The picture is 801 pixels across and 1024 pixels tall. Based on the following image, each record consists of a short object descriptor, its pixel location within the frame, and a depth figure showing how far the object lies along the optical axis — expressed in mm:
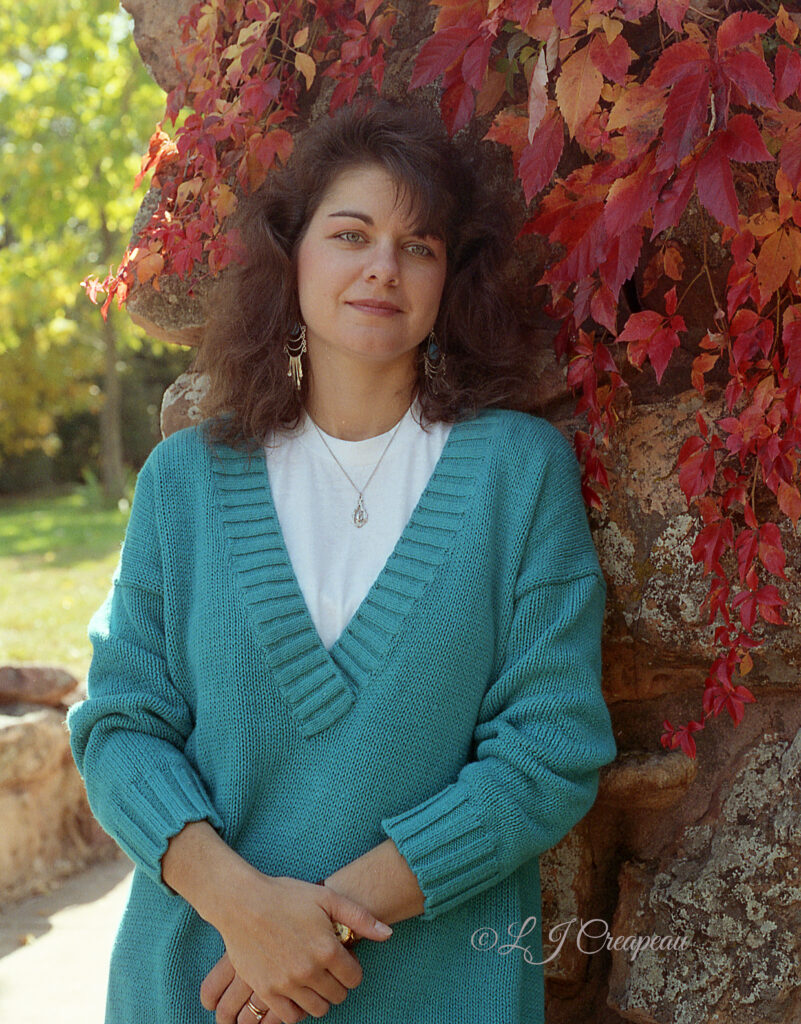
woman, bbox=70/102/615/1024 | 1523
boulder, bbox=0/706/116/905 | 3068
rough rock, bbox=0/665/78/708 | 3373
